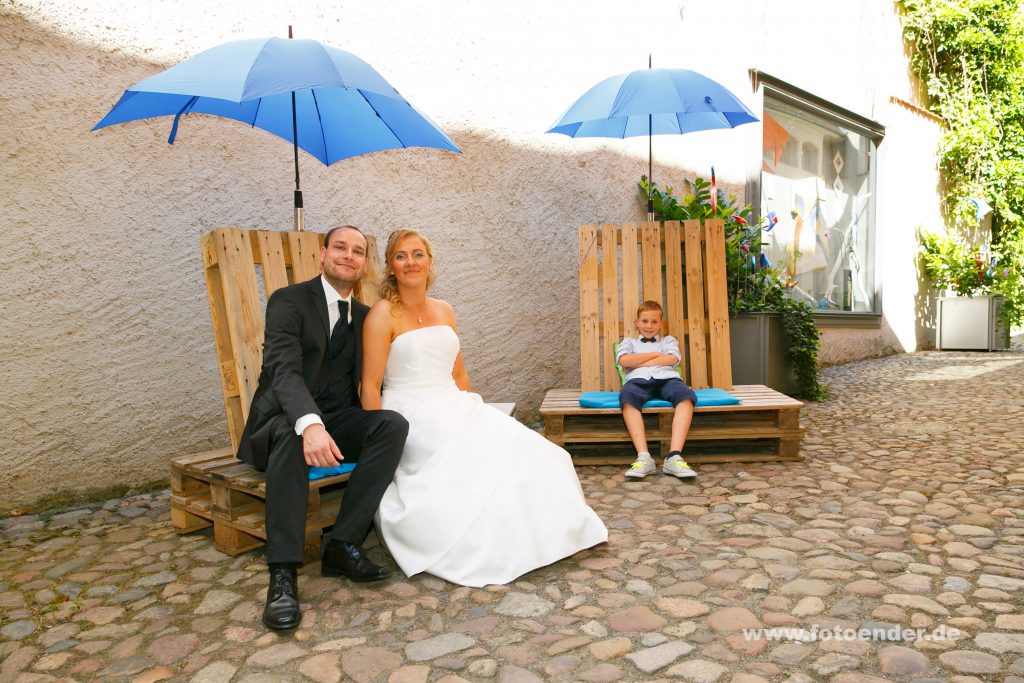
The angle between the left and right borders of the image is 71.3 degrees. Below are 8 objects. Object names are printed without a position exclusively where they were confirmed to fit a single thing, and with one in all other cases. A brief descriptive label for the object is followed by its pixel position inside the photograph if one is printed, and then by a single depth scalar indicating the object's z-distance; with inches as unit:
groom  101.2
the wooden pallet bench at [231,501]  115.6
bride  108.1
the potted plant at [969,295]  417.4
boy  165.3
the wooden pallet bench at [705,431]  175.2
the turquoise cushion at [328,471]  116.6
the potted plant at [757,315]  238.4
